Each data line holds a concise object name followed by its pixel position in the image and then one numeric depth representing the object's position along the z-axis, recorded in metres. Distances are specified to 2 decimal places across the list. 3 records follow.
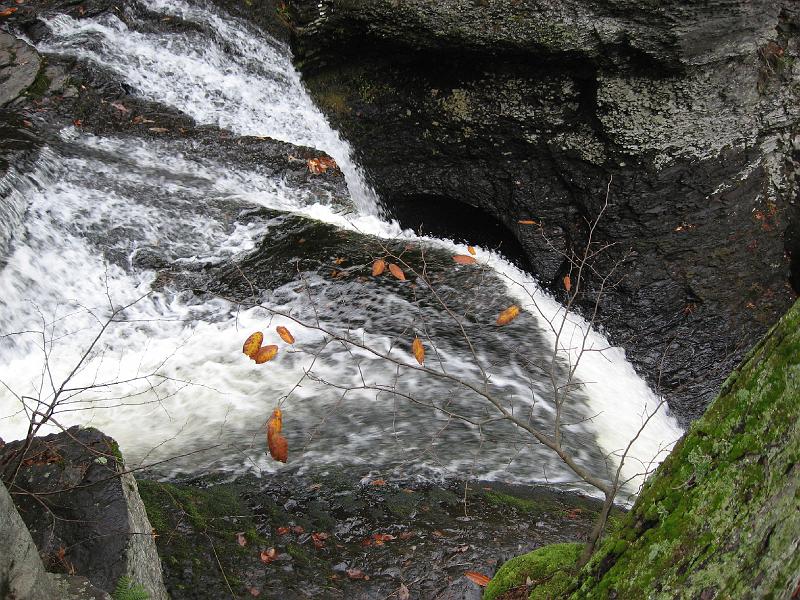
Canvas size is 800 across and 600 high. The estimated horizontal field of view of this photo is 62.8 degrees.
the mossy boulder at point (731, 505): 1.37
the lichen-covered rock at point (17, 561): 1.81
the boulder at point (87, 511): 2.79
